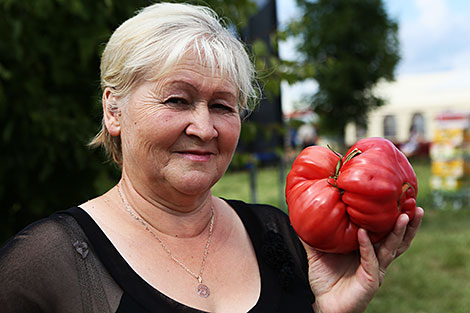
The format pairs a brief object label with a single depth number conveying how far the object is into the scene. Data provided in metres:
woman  1.28
